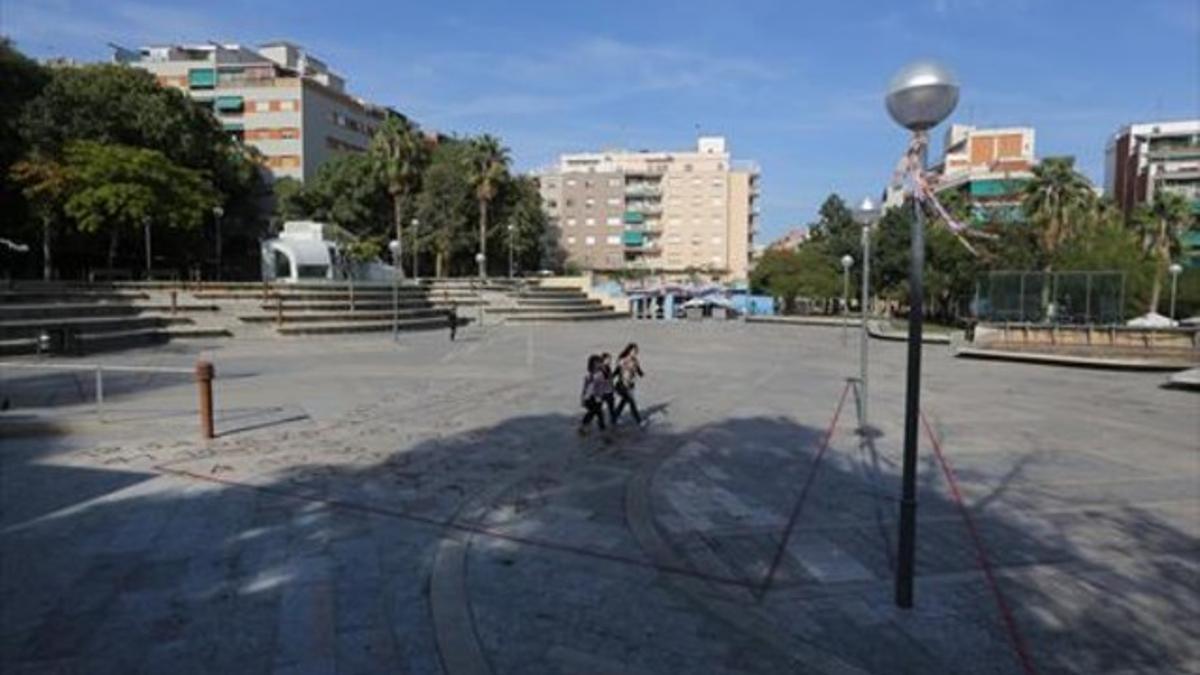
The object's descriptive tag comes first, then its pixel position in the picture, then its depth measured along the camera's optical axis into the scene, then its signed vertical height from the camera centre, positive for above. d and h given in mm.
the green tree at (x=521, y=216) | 67938 +4605
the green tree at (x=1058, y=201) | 47219 +4584
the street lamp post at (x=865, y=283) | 13273 -58
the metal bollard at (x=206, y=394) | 11258 -1702
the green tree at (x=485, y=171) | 63875 +7672
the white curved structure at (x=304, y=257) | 48281 +706
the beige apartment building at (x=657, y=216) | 112250 +7915
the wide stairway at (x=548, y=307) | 49641 -2072
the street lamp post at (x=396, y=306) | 32281 -1366
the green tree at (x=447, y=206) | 65125 +5084
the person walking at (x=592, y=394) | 12547 -1765
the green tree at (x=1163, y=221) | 53344 +4023
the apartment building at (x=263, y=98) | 72312 +14688
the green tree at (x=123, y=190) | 40469 +3727
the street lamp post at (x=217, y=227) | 58375 +2833
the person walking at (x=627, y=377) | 13133 -1600
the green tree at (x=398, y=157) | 61562 +8320
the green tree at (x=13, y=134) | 43219 +6629
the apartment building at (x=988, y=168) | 54375 +10836
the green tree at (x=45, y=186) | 39969 +3696
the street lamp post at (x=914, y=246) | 5637 +236
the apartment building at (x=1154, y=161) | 77812 +11866
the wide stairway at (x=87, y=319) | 22125 -1621
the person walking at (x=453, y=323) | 33375 -2027
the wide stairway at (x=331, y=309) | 31688 -1608
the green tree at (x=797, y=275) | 65438 +222
